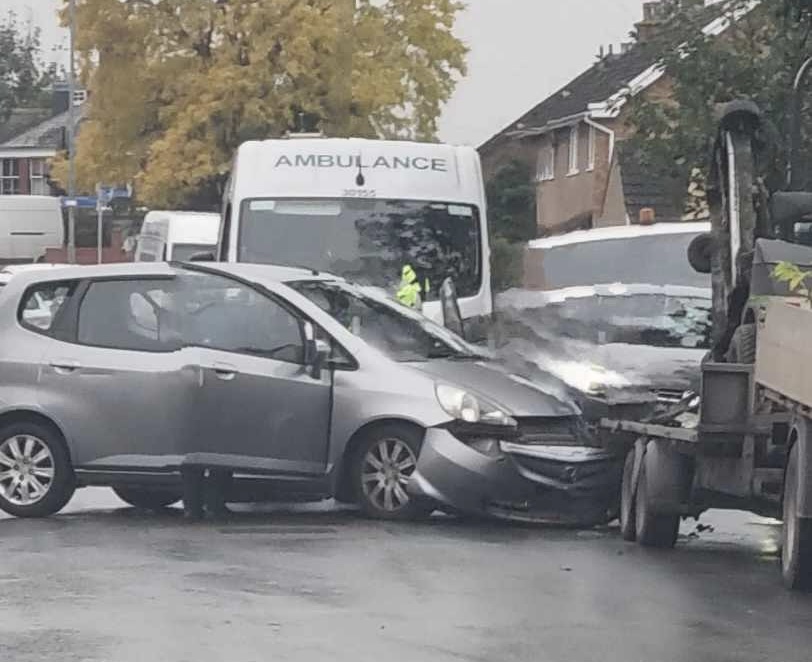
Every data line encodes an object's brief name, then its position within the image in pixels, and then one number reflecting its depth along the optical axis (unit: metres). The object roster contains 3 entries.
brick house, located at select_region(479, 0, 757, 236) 47.81
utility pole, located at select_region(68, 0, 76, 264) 54.18
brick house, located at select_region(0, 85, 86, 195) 99.38
